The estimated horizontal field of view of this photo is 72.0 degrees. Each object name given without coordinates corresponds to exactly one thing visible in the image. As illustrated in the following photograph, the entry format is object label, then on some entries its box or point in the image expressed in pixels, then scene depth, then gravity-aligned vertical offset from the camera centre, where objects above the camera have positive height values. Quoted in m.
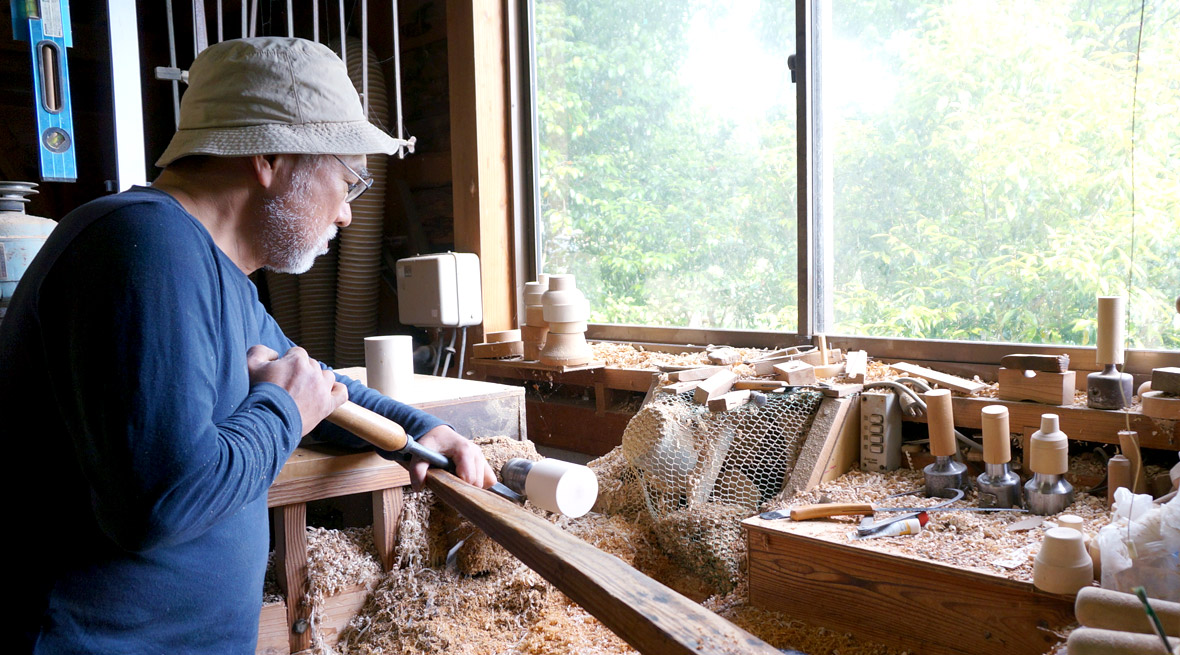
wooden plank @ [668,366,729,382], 2.48 -0.29
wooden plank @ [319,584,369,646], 1.76 -0.71
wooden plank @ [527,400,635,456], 3.04 -0.57
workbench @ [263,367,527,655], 1.70 -0.49
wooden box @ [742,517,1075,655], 1.51 -0.66
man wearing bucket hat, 1.01 -0.11
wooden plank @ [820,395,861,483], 2.15 -0.47
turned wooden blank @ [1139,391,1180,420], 1.75 -0.30
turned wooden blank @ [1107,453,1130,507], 1.75 -0.44
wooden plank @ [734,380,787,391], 2.30 -0.31
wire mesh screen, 2.18 -0.49
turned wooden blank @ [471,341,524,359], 3.24 -0.26
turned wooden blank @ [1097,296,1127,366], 1.88 -0.14
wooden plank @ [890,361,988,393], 2.15 -0.29
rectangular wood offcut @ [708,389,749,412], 2.24 -0.34
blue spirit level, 2.13 +0.59
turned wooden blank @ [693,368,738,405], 2.28 -0.30
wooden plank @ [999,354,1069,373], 1.97 -0.22
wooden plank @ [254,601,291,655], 1.69 -0.71
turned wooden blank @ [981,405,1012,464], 1.83 -0.37
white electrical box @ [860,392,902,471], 2.16 -0.42
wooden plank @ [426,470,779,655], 0.80 -0.37
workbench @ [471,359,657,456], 2.93 -0.46
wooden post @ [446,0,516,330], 3.55 +0.63
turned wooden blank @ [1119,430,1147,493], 1.74 -0.41
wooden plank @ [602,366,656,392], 2.78 -0.34
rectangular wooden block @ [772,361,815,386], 2.32 -0.27
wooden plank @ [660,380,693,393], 2.38 -0.31
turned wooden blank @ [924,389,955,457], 1.93 -0.36
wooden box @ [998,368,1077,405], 1.97 -0.28
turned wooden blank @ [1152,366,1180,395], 1.77 -0.25
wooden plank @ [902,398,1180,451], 1.80 -0.36
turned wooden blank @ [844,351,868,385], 2.33 -0.26
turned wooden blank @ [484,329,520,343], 3.29 -0.21
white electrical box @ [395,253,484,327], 3.36 -0.02
